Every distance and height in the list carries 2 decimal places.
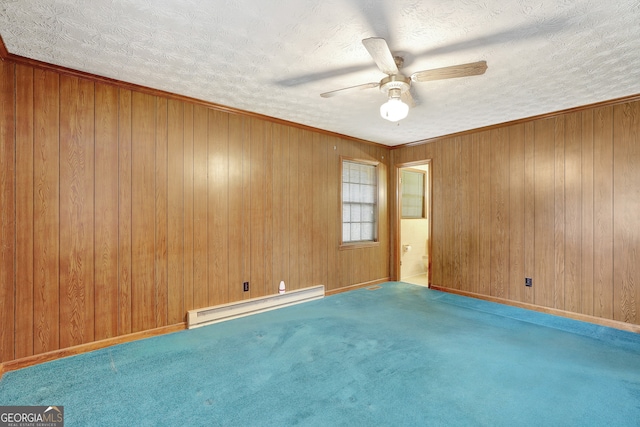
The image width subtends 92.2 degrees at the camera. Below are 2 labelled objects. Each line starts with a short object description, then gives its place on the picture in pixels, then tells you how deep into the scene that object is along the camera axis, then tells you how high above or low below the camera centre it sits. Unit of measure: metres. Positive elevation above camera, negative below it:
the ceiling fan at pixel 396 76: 2.00 +1.03
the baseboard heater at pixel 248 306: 3.50 -1.19
